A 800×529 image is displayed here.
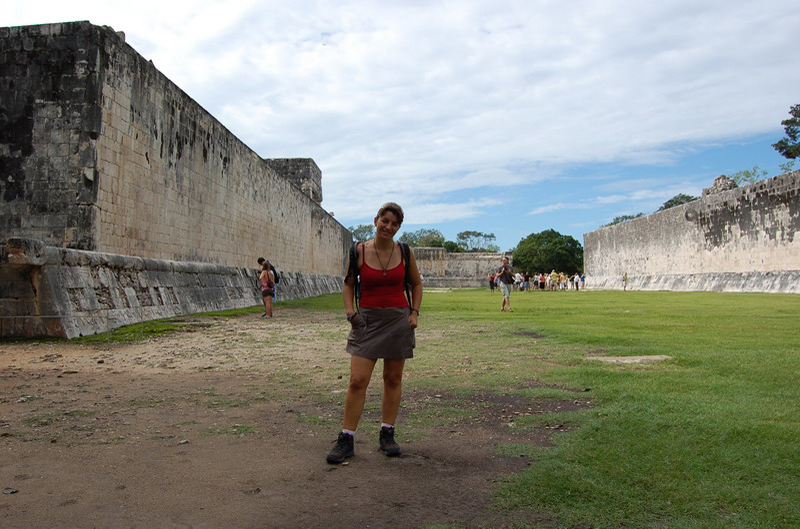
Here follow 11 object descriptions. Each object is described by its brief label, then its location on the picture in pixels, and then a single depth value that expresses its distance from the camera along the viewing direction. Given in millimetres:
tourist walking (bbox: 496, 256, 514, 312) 15604
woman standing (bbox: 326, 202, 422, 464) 3518
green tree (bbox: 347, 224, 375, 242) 118312
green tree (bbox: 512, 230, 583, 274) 72375
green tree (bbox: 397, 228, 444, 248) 104350
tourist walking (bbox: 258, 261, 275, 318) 13133
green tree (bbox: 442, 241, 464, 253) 98725
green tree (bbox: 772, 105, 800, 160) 46594
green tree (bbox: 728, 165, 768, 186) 60166
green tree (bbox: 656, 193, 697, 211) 83081
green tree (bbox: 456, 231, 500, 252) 114400
